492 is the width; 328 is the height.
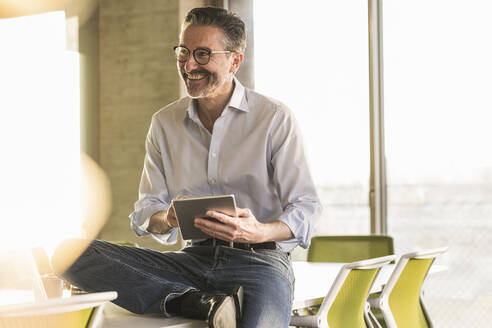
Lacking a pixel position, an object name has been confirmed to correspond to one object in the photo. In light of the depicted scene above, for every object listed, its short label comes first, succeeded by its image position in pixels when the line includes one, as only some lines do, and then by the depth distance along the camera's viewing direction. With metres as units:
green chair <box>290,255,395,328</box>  2.60
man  2.24
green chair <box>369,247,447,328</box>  3.09
